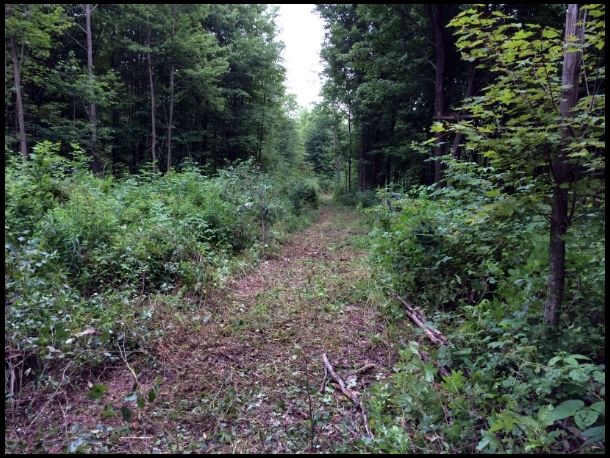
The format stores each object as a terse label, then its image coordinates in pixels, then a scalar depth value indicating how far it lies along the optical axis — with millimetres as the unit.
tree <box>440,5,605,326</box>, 2131
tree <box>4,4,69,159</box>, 6988
